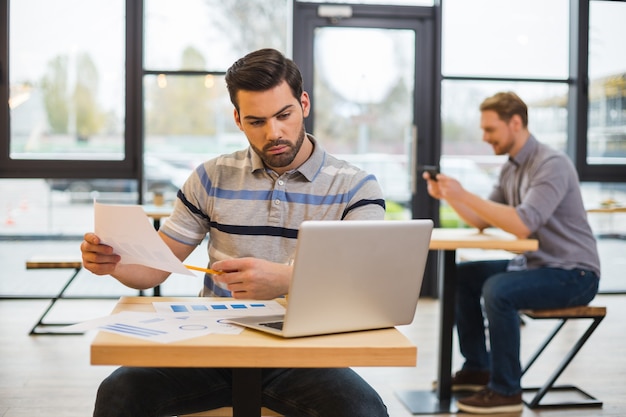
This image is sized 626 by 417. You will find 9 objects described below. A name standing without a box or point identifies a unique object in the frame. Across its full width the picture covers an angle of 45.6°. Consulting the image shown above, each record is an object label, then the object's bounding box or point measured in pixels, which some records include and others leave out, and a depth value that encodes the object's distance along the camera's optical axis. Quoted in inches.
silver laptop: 52.2
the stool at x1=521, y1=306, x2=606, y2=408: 123.7
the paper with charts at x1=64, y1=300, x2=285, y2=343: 55.7
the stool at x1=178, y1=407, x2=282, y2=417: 74.4
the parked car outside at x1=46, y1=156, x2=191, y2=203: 219.3
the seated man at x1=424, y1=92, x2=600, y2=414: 123.7
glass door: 221.6
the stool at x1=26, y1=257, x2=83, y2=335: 175.6
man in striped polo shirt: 65.3
